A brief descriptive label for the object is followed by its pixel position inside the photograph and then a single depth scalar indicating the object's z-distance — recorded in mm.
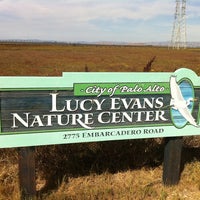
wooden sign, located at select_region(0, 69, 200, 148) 3371
